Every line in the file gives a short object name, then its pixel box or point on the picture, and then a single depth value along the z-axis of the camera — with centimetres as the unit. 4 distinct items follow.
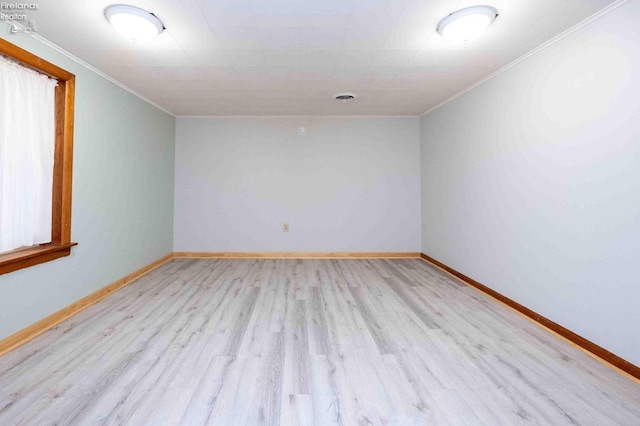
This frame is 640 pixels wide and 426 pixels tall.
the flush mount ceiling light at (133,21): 201
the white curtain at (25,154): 217
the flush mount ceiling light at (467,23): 202
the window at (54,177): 226
